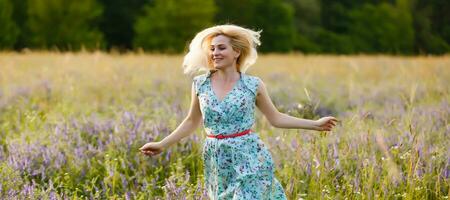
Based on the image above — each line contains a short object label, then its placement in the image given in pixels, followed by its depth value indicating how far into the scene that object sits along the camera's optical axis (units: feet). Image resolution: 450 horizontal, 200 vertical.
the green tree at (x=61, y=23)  128.06
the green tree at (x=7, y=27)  110.63
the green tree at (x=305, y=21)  166.61
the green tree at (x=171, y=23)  138.82
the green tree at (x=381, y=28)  152.97
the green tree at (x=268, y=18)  158.51
